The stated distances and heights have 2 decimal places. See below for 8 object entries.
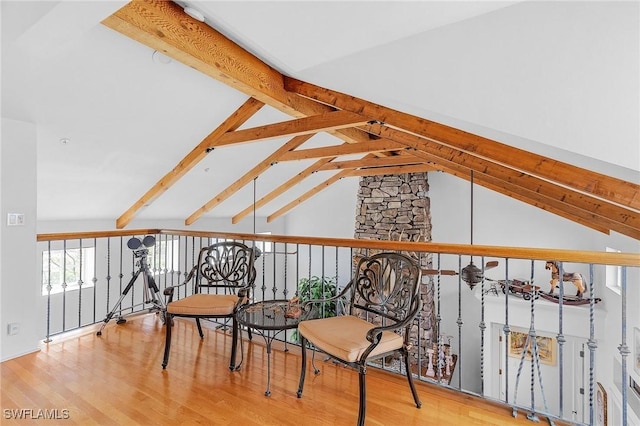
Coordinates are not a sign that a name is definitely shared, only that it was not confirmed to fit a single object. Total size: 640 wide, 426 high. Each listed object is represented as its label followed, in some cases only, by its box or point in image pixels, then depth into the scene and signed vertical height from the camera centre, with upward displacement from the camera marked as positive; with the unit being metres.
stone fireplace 6.00 +0.03
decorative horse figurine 4.73 -0.94
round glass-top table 2.20 -0.76
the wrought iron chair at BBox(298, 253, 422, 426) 1.77 -0.70
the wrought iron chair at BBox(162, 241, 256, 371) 2.49 -0.65
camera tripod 3.55 -0.71
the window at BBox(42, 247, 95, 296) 5.09 -0.94
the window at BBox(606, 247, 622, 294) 4.46 -0.85
